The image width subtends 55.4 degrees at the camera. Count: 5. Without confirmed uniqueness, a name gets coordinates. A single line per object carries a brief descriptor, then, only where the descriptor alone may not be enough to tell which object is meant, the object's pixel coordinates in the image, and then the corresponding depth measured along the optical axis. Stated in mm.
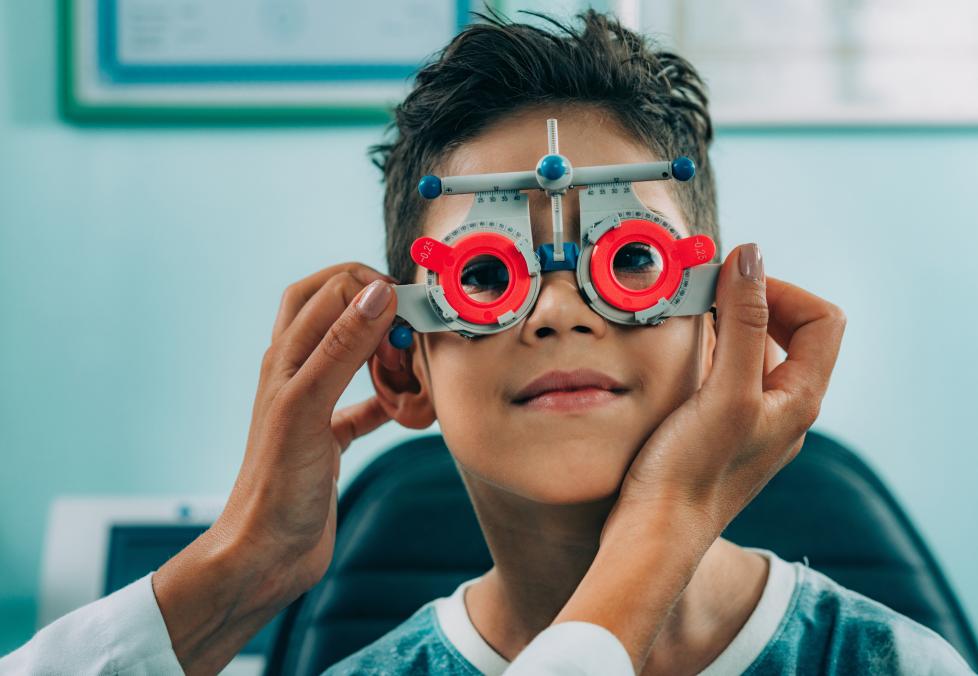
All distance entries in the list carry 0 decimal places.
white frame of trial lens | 808
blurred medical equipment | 1503
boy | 818
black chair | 1077
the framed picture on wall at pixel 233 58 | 1541
